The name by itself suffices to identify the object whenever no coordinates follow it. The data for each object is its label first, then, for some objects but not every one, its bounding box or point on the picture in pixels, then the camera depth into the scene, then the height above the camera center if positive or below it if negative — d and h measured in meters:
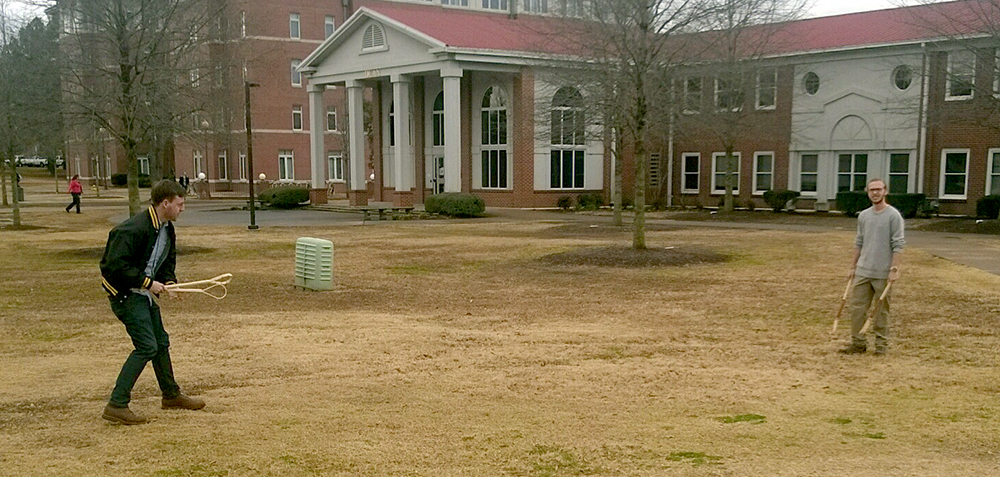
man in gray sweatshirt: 8.73 -0.97
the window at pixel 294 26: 60.09 +9.33
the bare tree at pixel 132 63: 17.95 +2.12
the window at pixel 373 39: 39.66 +5.63
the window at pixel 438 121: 42.72 +2.03
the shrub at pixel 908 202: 30.94 -1.38
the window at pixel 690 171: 40.19 -0.37
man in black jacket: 6.24 -0.79
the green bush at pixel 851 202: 32.34 -1.47
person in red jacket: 37.72 -1.14
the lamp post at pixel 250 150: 27.47 +0.40
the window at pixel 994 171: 30.95 -0.29
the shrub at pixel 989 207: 29.09 -1.46
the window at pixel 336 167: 64.19 -0.31
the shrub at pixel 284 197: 41.44 -1.61
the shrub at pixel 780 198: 35.38 -1.41
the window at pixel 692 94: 31.83 +2.48
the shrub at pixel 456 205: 33.59 -1.61
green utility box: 13.80 -1.58
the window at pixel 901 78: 32.31 +3.15
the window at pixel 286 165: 61.81 -0.16
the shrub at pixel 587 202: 38.75 -1.72
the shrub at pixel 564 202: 38.81 -1.74
